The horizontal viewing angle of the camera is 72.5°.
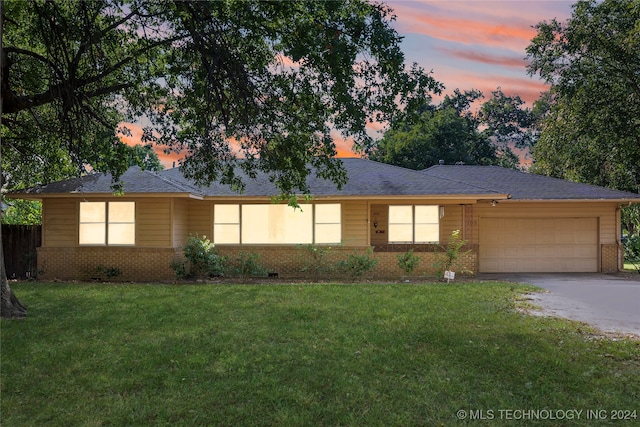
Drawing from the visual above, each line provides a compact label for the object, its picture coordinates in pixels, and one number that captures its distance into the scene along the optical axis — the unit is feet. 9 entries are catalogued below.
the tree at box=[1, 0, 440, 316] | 22.30
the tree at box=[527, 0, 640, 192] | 51.65
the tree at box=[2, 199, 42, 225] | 67.92
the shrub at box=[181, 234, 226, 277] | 43.60
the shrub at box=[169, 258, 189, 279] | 42.75
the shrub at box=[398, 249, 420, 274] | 44.80
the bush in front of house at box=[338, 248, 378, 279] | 43.75
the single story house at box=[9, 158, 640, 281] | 44.86
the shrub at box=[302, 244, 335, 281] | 45.32
